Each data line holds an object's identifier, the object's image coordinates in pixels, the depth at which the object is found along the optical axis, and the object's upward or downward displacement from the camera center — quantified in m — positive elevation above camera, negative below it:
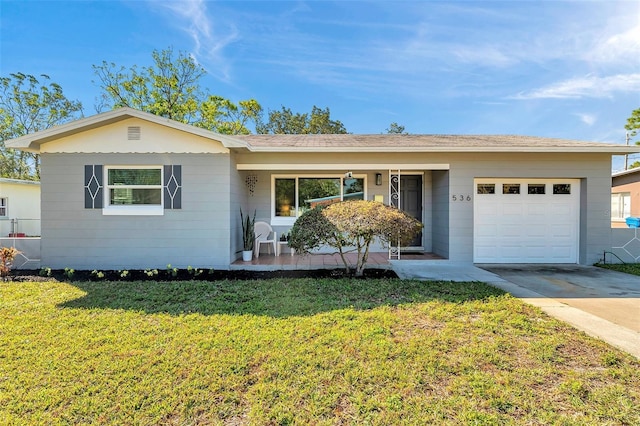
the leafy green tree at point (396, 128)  29.00 +8.13
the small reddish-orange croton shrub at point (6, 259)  6.52 -1.01
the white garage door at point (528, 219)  8.34 -0.15
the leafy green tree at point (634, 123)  24.72 +7.45
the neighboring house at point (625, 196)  13.10 +0.83
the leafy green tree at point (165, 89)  20.08 +8.29
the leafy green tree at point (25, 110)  21.55 +7.47
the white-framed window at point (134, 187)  7.49 +0.63
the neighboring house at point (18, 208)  12.98 +0.18
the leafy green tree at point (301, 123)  25.81 +7.73
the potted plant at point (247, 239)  8.09 -0.72
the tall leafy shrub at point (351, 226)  6.02 -0.26
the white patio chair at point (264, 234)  8.91 -0.63
